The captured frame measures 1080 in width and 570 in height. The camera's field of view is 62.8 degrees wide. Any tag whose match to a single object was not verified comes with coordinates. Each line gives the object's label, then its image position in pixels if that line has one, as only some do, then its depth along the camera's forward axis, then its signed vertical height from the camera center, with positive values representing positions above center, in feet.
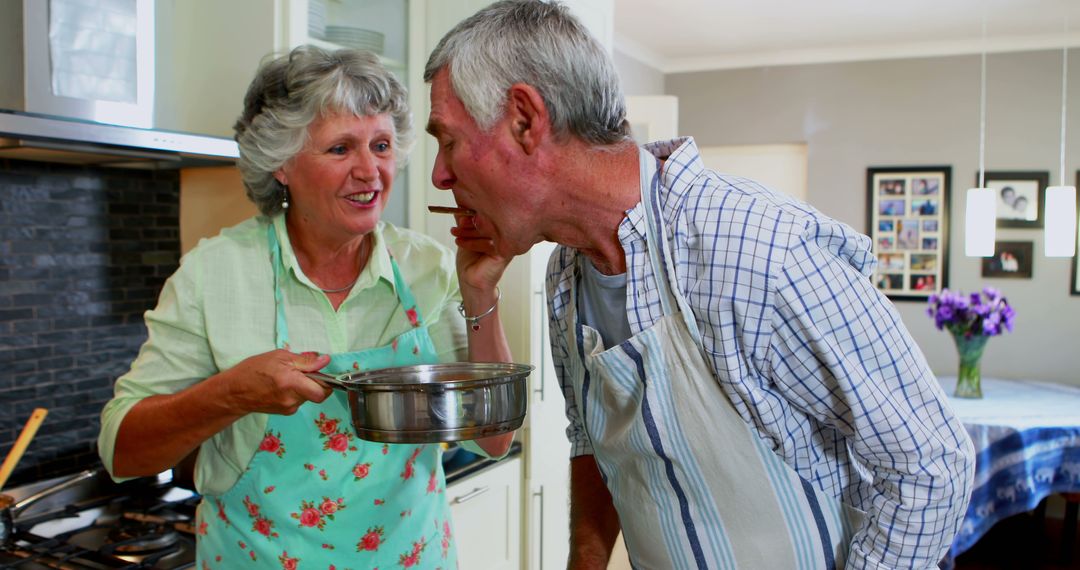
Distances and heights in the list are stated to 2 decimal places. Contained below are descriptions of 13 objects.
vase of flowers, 13.55 -0.90
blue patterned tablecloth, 12.17 -2.76
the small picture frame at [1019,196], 18.48 +1.47
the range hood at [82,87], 5.60 +1.15
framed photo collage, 19.43 +0.82
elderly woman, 4.69 -0.41
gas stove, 5.77 -1.98
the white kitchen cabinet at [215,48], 7.20 +1.75
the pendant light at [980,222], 13.39 +0.66
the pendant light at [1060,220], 13.23 +0.70
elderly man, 3.14 -0.25
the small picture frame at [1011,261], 18.63 +0.10
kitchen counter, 8.05 -1.93
